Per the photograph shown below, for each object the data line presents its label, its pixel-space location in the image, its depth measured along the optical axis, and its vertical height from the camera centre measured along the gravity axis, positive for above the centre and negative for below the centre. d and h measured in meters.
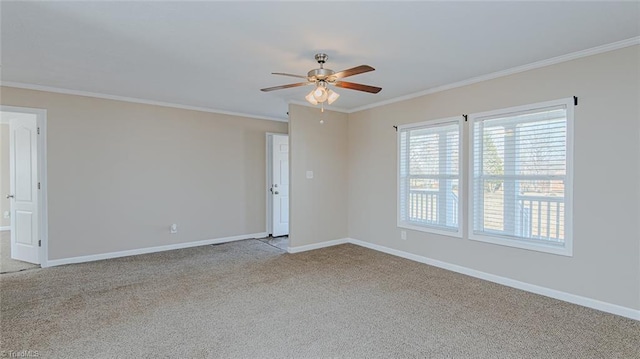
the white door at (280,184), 6.32 -0.16
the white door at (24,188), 4.40 -0.18
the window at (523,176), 3.23 +0.01
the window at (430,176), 4.21 +0.01
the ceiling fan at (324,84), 2.92 +0.89
